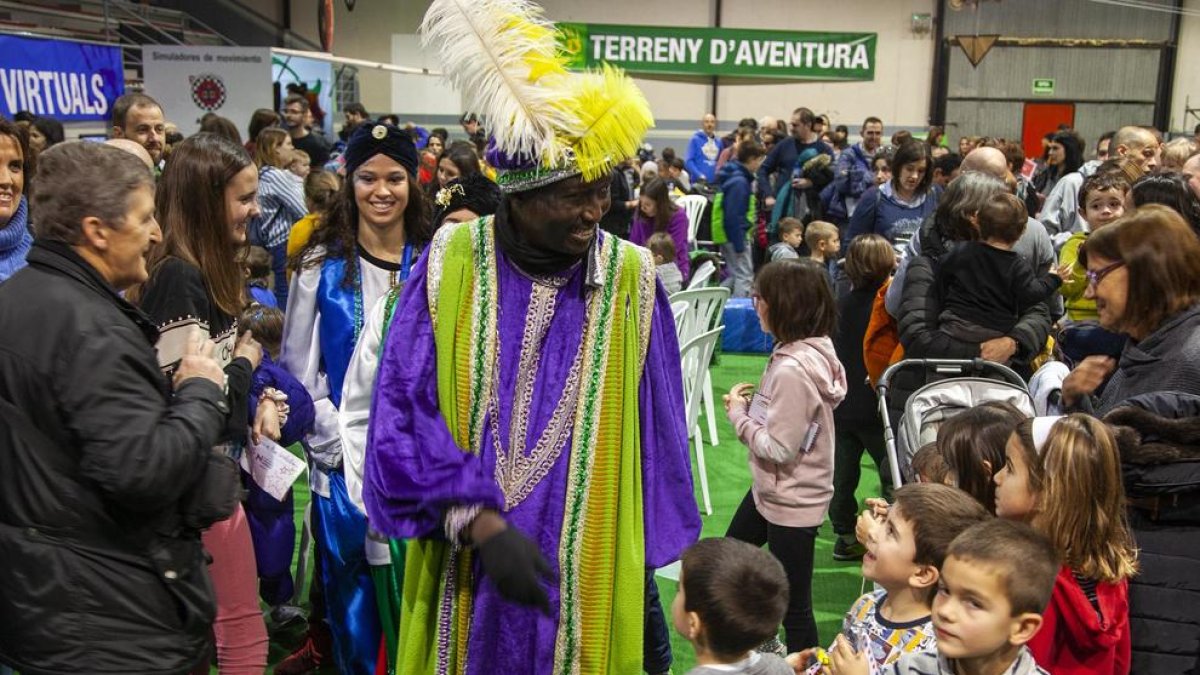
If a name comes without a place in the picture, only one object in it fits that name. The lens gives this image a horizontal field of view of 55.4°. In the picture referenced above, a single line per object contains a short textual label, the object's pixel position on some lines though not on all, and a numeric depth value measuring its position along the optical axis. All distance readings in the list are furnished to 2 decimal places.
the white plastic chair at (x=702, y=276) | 7.62
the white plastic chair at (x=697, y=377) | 5.29
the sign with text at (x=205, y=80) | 11.13
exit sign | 20.39
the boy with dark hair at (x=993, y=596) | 2.19
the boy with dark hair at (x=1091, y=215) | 4.54
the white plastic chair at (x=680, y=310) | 5.75
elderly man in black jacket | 2.03
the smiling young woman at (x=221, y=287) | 2.74
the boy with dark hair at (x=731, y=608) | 2.23
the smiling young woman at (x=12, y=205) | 3.38
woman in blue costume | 3.26
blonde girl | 2.46
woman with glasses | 2.79
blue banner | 9.65
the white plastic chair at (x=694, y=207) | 11.47
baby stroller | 3.77
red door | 20.39
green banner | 20.31
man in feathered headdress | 2.28
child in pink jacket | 3.64
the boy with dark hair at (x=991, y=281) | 4.17
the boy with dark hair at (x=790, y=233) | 8.55
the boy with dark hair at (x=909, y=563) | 2.54
